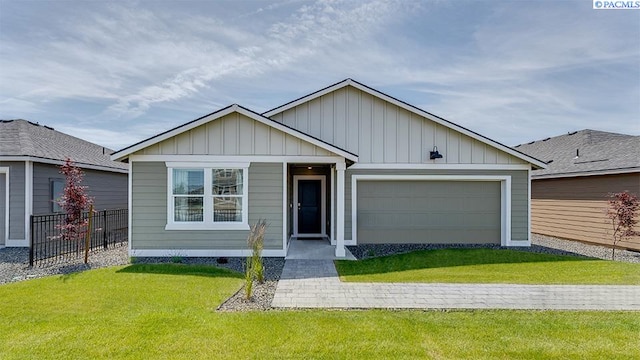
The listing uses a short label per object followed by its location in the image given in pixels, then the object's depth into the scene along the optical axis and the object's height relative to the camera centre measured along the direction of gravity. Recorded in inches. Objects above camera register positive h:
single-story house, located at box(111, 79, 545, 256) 465.4 +10.4
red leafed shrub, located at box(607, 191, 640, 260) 419.2 -40.5
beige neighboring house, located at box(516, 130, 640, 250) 457.7 -4.1
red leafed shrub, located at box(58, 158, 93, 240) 353.7 -23.4
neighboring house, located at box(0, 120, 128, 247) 428.8 +7.6
